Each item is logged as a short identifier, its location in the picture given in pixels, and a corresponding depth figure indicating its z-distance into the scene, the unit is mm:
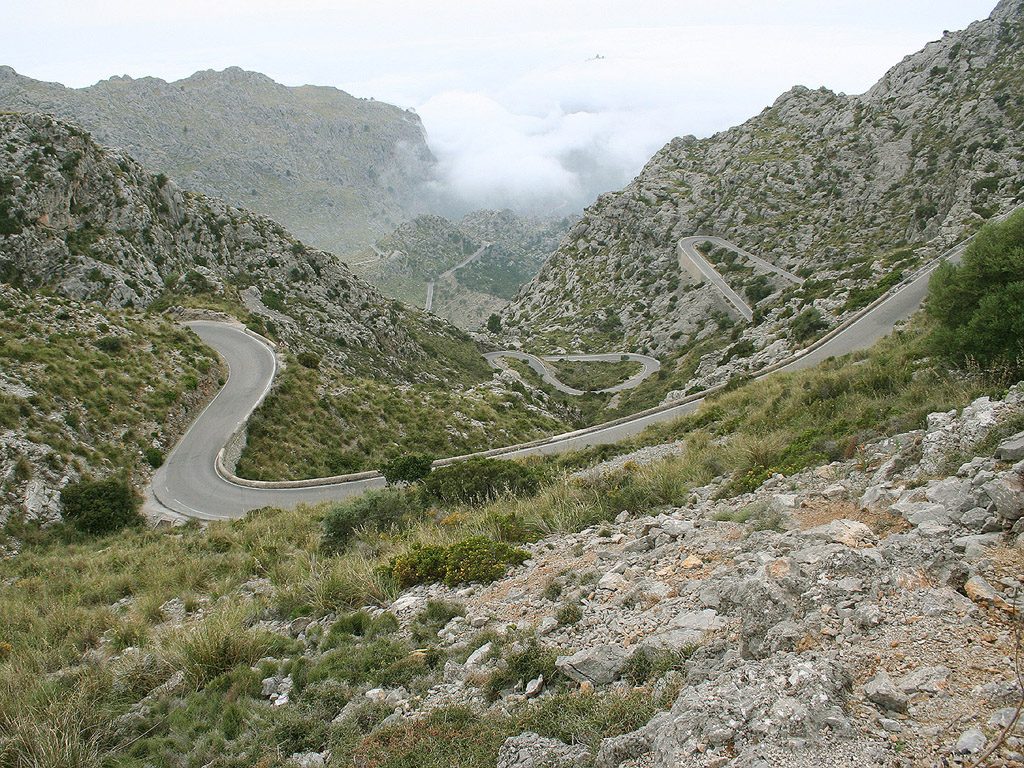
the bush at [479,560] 7676
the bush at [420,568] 7953
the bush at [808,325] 37597
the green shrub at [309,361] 34344
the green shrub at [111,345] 26514
